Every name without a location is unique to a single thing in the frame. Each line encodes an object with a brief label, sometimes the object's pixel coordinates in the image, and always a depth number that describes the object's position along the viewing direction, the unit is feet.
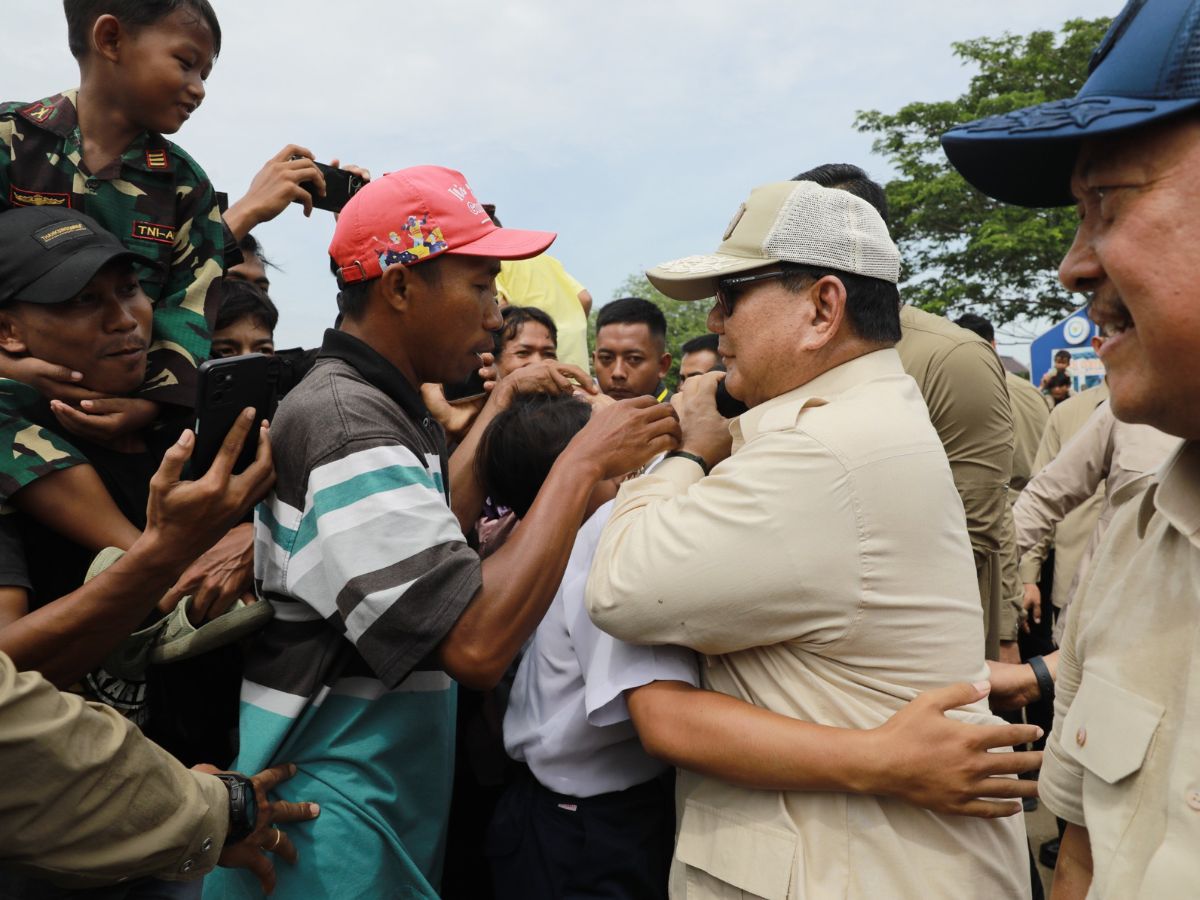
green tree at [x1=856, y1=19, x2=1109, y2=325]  70.69
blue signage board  46.19
